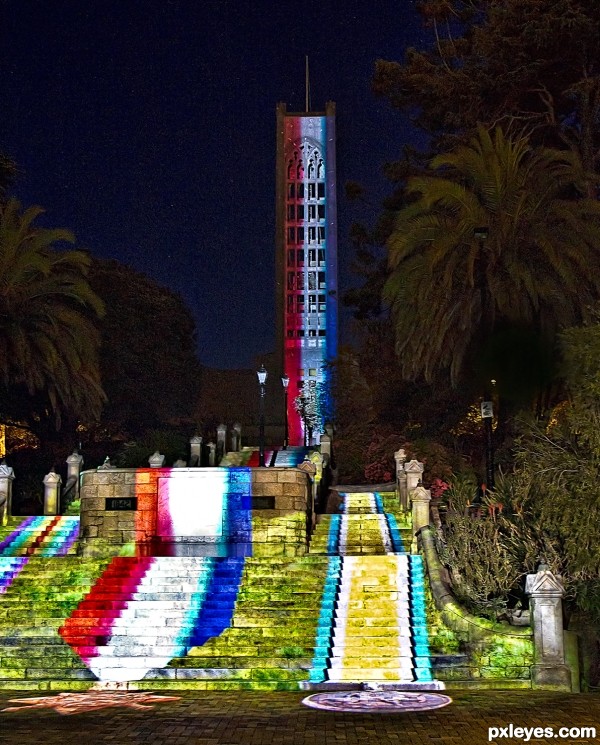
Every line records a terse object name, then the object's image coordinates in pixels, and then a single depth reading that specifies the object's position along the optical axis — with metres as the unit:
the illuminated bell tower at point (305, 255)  79.62
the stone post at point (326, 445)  37.99
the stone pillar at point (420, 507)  22.11
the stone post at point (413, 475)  25.23
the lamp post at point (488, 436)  23.53
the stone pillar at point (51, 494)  27.06
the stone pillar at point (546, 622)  14.77
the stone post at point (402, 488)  26.14
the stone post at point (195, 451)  38.41
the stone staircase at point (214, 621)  15.38
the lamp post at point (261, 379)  32.85
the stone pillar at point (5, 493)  25.16
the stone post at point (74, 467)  29.34
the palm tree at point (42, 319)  36.06
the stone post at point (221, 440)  43.03
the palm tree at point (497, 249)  30.84
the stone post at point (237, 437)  46.33
